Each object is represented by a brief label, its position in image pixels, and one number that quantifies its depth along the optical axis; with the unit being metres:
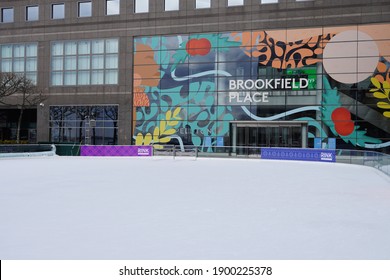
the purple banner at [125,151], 38.34
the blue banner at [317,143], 37.66
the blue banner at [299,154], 31.26
